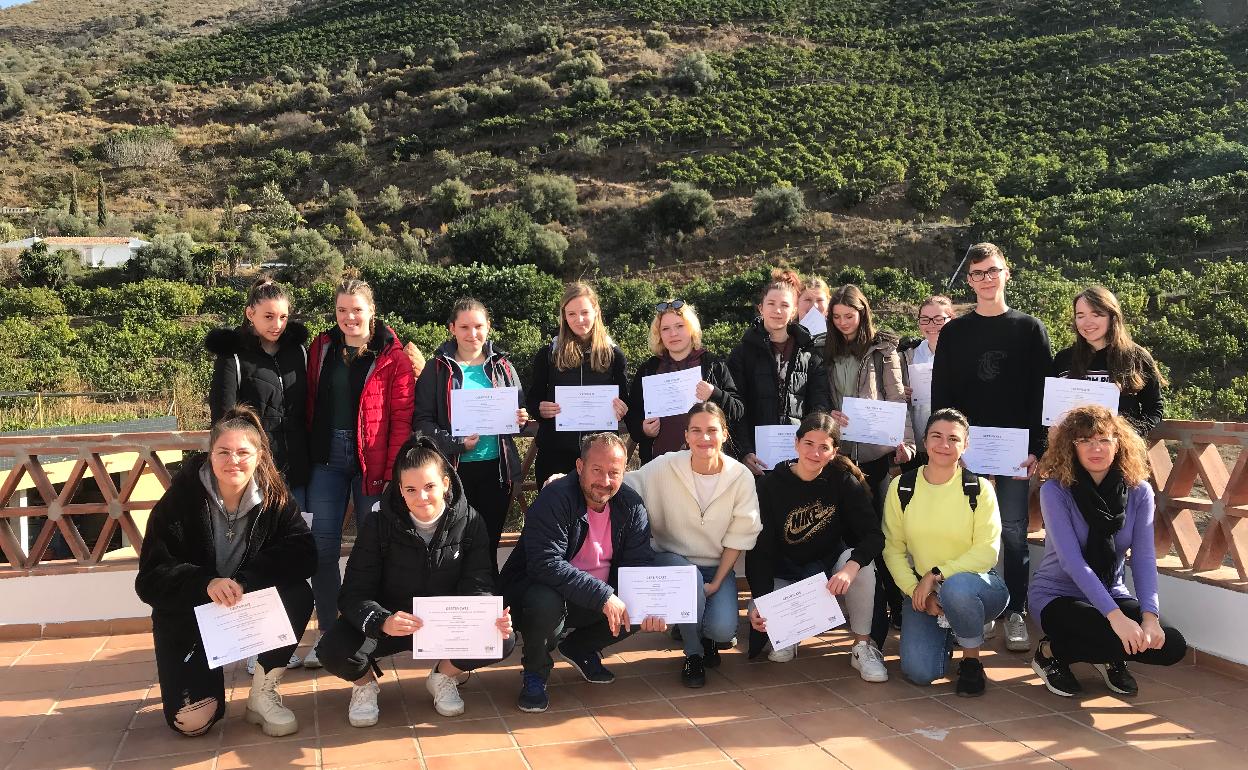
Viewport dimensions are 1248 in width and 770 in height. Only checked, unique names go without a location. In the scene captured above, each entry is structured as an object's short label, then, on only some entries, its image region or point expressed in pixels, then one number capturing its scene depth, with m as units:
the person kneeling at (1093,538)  3.66
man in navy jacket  3.68
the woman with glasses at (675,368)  4.43
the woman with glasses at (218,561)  3.35
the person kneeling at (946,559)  3.83
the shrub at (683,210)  31.39
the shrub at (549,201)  33.56
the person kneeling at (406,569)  3.44
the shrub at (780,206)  30.58
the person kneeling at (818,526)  4.07
